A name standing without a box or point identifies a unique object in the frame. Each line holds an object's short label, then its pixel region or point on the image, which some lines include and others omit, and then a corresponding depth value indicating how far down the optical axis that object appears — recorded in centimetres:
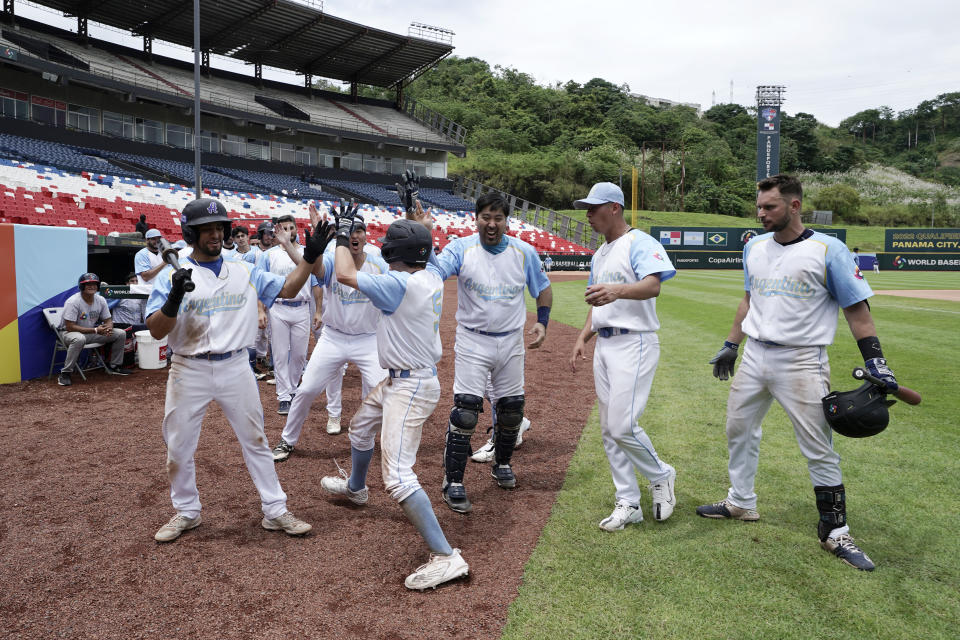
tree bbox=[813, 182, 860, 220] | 5953
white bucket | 935
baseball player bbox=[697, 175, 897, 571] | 347
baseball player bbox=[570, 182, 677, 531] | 387
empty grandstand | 2269
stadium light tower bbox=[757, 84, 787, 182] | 5062
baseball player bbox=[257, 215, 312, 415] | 680
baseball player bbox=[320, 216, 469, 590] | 332
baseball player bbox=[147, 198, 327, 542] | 370
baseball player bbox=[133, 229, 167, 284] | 909
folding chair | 855
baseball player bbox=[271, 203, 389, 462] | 539
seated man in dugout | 843
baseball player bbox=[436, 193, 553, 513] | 461
